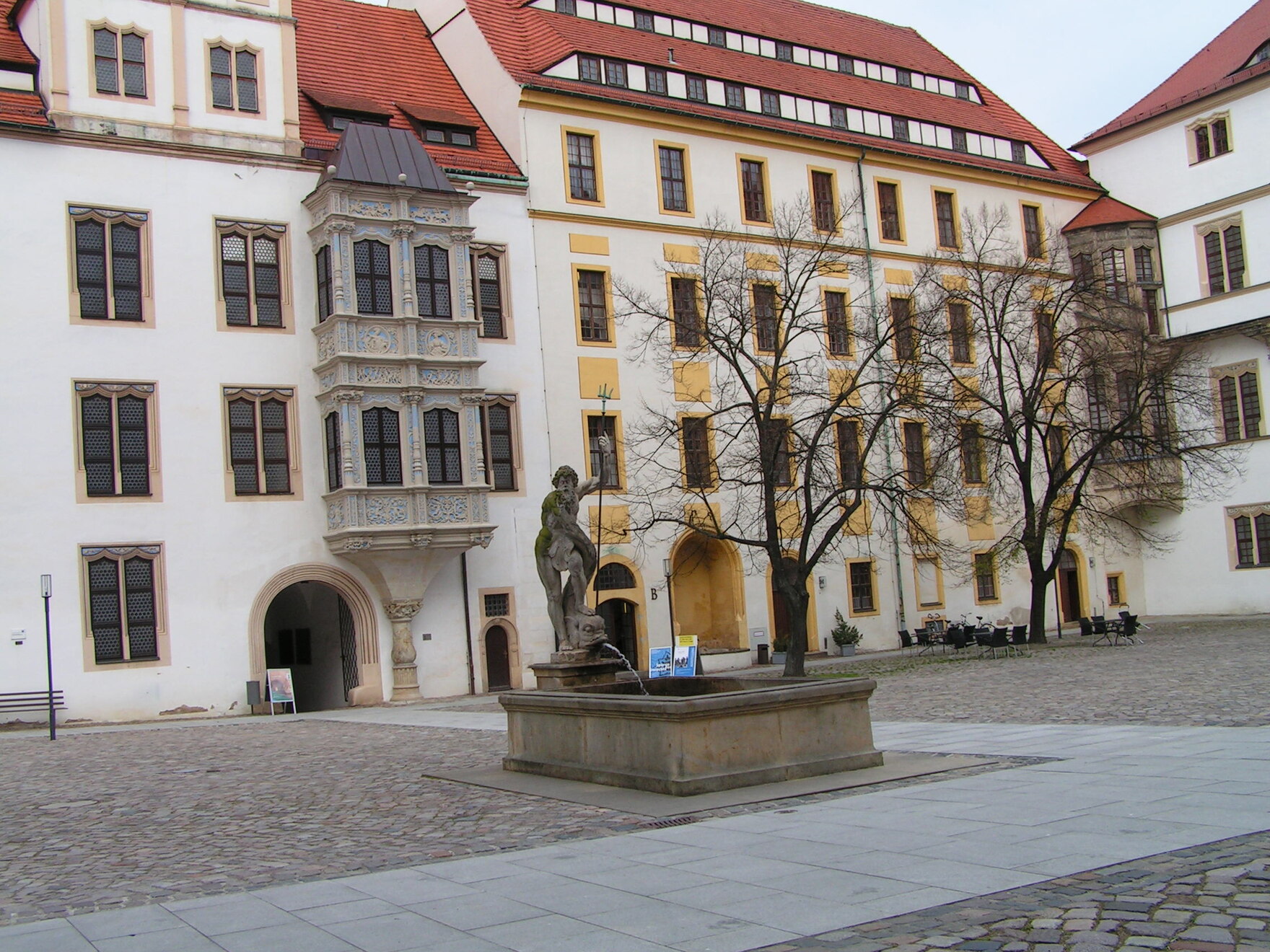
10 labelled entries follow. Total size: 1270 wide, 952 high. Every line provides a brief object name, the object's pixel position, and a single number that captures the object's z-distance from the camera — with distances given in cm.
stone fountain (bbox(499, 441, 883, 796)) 1160
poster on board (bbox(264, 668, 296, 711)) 2884
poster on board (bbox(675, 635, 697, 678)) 2938
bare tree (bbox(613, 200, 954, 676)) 2916
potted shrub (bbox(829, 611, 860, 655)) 3875
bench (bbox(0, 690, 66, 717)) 2619
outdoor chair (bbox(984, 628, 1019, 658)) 3256
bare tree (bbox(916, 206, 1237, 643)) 3550
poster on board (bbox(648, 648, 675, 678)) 3011
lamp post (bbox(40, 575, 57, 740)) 2330
